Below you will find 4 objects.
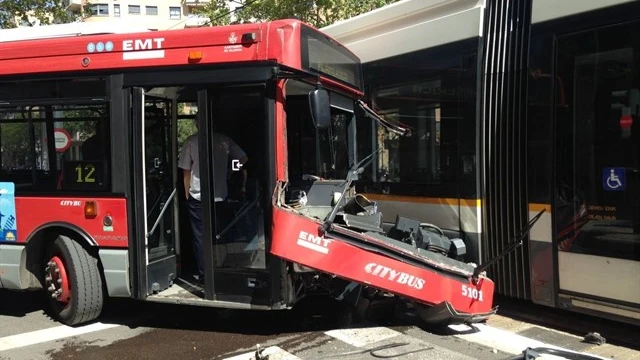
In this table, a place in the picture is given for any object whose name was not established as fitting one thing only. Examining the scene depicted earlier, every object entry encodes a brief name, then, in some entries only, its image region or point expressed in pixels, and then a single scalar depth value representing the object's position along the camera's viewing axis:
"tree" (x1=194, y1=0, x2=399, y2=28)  14.71
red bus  4.73
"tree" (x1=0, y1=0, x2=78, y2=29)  16.74
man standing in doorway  5.01
